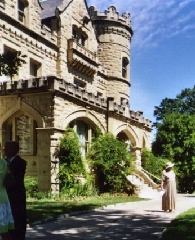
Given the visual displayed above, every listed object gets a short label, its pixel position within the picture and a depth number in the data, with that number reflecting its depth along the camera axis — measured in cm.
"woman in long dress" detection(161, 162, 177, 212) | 1264
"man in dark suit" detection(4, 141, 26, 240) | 617
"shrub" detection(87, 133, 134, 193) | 1909
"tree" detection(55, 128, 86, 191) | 1680
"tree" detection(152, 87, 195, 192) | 2631
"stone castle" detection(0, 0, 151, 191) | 1698
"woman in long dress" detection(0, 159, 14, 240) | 520
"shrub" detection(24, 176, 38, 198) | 1664
